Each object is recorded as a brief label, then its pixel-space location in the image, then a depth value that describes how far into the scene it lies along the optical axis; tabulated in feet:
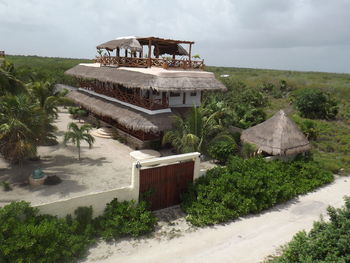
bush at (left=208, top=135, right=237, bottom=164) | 46.19
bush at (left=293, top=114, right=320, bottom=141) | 62.59
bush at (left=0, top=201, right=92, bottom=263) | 21.43
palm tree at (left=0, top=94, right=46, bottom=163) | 34.09
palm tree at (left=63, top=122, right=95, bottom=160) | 43.16
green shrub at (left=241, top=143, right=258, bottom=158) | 44.17
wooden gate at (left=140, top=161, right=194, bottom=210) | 30.50
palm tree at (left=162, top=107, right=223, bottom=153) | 41.81
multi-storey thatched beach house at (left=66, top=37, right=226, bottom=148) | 50.29
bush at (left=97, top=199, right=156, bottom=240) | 26.79
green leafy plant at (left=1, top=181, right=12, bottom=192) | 34.68
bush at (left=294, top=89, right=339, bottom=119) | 84.12
